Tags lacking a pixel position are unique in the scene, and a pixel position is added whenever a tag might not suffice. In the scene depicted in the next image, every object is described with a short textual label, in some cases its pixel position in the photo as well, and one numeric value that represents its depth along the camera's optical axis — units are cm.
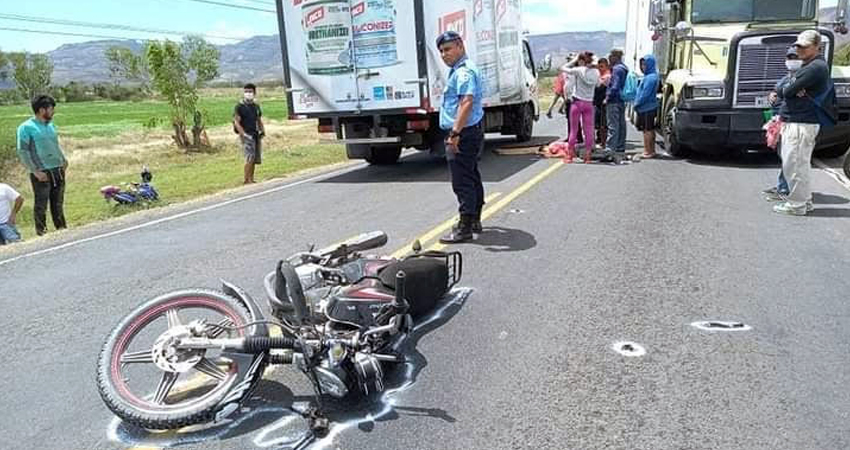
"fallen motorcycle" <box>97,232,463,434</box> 318
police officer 601
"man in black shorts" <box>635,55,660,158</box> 1134
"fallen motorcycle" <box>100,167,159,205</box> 1181
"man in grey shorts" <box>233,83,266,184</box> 1203
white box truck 1041
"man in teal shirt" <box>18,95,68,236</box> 877
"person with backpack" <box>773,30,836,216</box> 673
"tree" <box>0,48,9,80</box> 11206
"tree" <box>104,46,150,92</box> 3281
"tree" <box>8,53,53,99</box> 10414
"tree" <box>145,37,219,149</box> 2886
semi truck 1016
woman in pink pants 1087
